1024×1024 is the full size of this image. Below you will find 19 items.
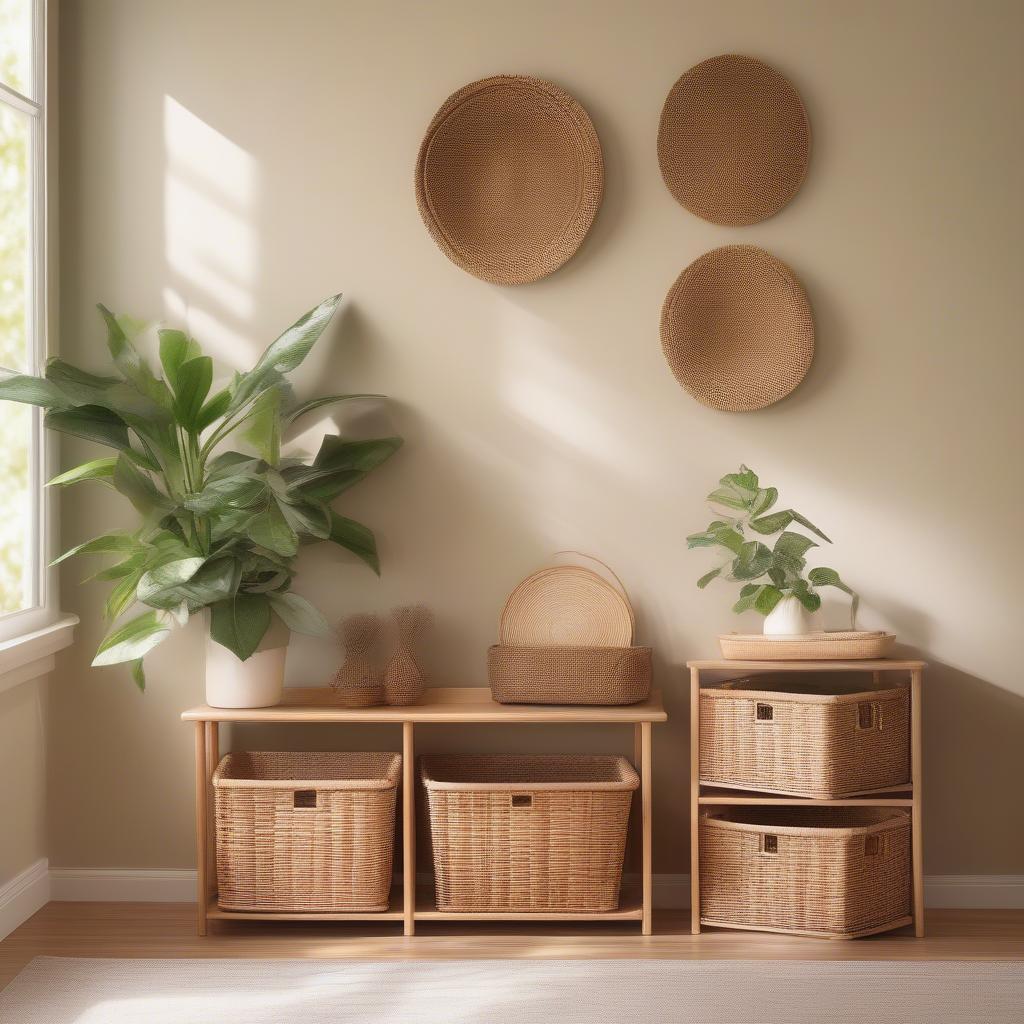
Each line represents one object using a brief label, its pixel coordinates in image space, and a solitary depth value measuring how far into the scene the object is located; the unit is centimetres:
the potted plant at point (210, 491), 270
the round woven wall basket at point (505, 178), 308
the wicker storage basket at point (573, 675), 284
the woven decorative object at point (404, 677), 286
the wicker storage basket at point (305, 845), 278
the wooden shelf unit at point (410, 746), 278
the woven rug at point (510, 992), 236
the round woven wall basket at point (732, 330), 305
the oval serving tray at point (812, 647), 279
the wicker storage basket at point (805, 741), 273
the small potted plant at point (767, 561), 284
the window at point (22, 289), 289
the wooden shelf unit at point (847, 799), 278
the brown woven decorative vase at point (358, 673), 282
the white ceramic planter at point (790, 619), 287
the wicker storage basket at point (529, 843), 277
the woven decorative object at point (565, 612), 305
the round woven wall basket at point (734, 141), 305
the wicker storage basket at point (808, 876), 275
